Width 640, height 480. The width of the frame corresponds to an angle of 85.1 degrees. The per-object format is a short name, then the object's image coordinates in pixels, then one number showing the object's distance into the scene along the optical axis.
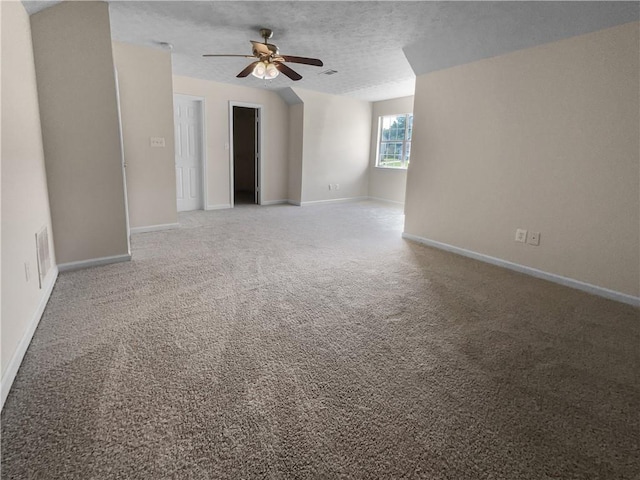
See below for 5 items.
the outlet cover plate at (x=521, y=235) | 3.46
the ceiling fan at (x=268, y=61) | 3.54
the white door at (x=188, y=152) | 6.04
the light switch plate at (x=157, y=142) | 4.66
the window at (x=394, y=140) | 7.67
